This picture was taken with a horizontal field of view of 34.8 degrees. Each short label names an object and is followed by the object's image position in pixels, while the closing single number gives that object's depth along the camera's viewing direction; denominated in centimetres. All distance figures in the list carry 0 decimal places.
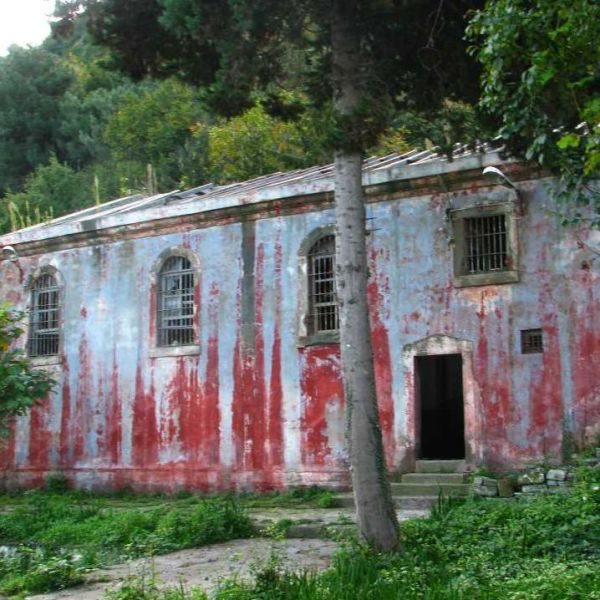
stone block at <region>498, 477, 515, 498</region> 1286
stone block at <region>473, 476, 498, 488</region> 1294
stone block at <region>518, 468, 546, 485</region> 1274
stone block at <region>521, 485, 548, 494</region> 1261
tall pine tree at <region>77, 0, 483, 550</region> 902
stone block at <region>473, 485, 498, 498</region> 1288
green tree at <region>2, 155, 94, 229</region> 3344
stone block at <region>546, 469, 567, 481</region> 1258
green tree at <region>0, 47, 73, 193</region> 3912
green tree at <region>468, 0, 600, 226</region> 798
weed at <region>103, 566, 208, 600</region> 751
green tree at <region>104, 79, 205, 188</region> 3219
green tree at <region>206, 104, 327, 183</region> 2616
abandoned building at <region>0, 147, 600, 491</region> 1394
